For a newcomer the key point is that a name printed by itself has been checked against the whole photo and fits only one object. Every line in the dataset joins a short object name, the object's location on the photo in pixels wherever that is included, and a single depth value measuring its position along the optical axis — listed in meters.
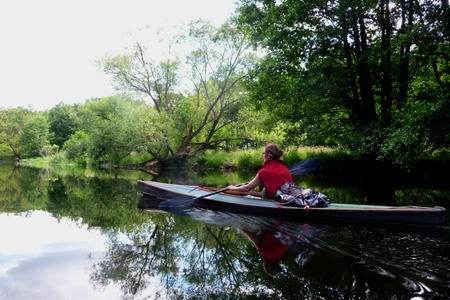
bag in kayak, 4.94
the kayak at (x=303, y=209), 4.20
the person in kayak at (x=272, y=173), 5.25
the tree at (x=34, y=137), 39.28
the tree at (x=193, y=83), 20.19
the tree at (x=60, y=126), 51.72
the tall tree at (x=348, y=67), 8.03
